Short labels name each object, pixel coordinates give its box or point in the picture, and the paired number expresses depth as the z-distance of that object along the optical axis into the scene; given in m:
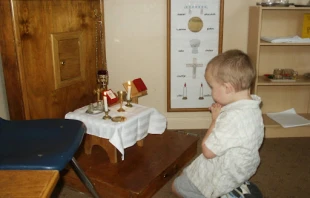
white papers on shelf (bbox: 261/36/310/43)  2.12
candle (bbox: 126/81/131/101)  1.88
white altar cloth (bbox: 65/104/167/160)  1.63
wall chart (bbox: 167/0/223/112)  2.22
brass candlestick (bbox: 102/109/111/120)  1.71
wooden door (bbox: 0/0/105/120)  1.49
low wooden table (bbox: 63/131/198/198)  1.55
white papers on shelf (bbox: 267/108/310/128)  2.25
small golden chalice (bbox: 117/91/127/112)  1.83
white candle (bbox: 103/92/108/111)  1.70
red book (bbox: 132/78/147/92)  2.01
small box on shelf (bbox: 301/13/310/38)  2.21
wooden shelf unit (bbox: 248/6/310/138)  2.21
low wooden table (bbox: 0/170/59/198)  0.75
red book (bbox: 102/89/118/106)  1.88
